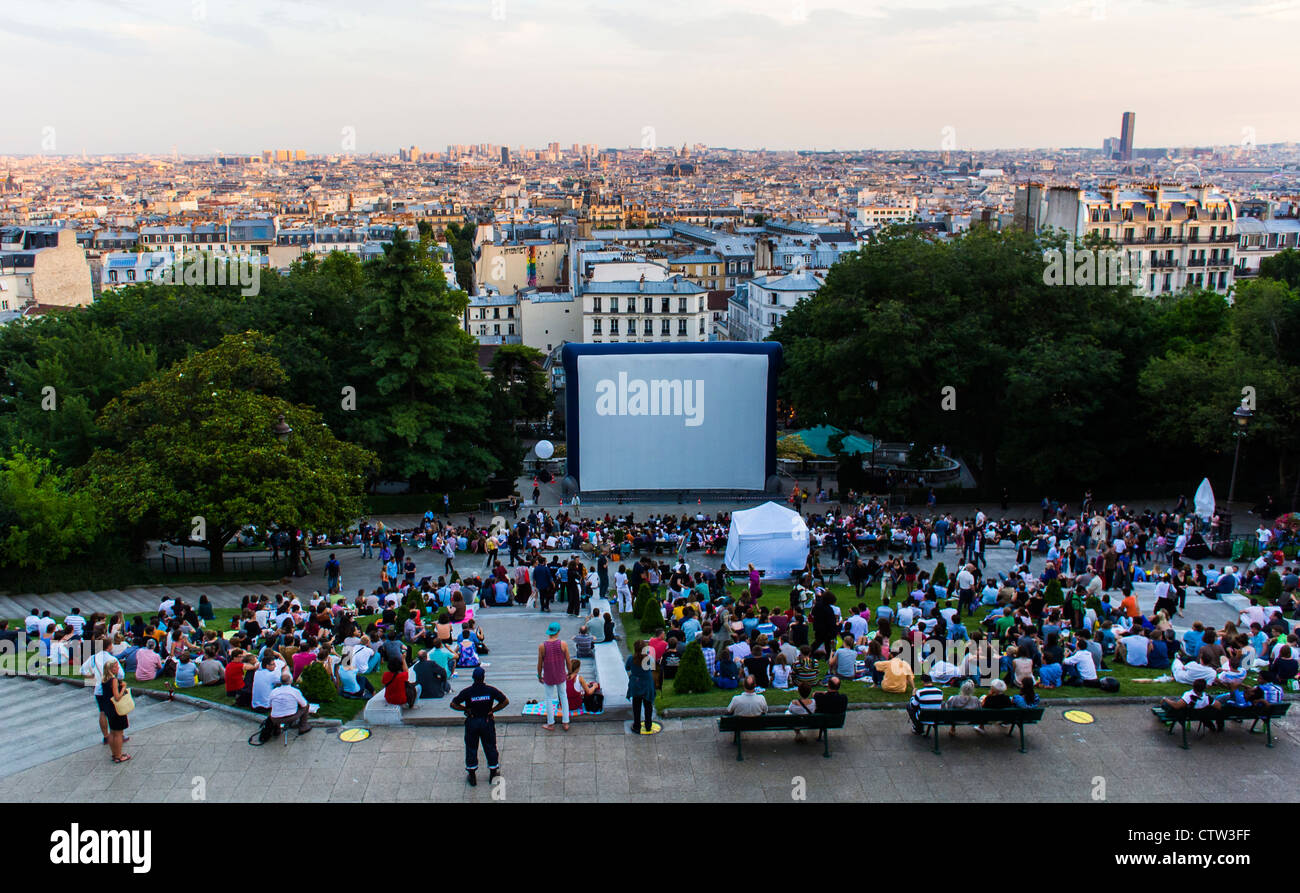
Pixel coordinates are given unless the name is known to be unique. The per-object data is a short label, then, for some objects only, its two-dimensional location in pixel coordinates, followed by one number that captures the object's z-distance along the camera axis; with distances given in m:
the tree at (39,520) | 26.81
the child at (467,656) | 16.58
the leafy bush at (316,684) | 14.26
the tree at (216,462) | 26.98
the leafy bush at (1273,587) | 21.69
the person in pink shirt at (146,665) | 15.52
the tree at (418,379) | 40.66
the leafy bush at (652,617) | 19.28
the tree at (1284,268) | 60.22
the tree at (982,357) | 38.03
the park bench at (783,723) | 12.60
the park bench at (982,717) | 12.69
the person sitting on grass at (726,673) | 15.16
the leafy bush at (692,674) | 14.84
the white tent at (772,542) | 25.53
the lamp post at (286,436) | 25.70
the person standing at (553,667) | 13.48
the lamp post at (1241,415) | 25.19
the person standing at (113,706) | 12.70
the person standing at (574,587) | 22.00
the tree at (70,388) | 33.31
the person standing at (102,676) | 12.81
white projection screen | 38.28
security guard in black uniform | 11.92
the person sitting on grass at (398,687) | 13.88
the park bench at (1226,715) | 12.80
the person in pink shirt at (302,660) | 14.94
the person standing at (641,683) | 13.18
